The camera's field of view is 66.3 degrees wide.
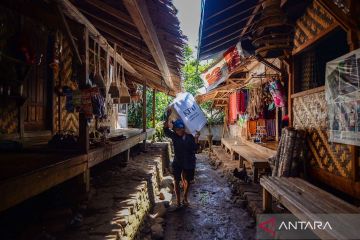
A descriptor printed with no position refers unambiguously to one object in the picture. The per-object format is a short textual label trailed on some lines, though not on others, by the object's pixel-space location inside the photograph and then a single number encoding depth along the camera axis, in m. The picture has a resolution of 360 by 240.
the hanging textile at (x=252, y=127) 12.54
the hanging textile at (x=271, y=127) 10.76
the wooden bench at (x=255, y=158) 7.34
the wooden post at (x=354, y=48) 3.82
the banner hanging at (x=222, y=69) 8.83
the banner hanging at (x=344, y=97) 3.74
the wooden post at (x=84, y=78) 4.17
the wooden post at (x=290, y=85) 6.23
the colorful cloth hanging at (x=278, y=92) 7.52
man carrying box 6.81
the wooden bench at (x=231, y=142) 12.54
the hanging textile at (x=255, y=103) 10.05
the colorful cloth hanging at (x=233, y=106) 13.87
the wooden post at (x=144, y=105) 10.31
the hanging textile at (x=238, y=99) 12.94
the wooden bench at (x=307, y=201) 2.95
